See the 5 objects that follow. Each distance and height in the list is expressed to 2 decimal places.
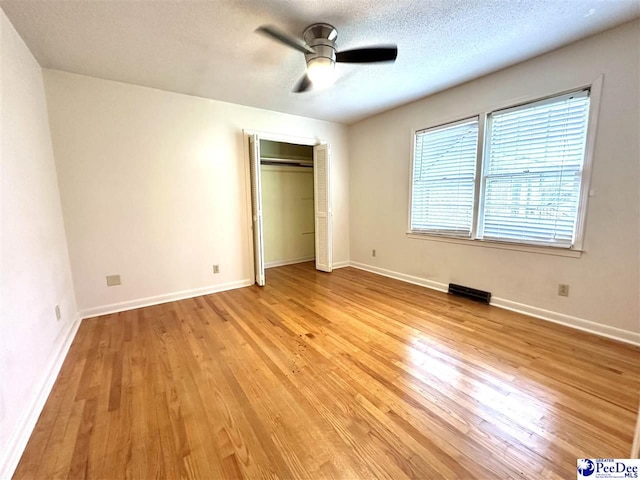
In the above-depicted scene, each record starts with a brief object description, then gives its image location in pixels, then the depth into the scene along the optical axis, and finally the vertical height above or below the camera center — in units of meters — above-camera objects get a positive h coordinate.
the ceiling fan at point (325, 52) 1.96 +1.13
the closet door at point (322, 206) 4.32 -0.02
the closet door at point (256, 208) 3.62 -0.03
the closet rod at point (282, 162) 4.83 +0.79
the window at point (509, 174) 2.44 +0.30
